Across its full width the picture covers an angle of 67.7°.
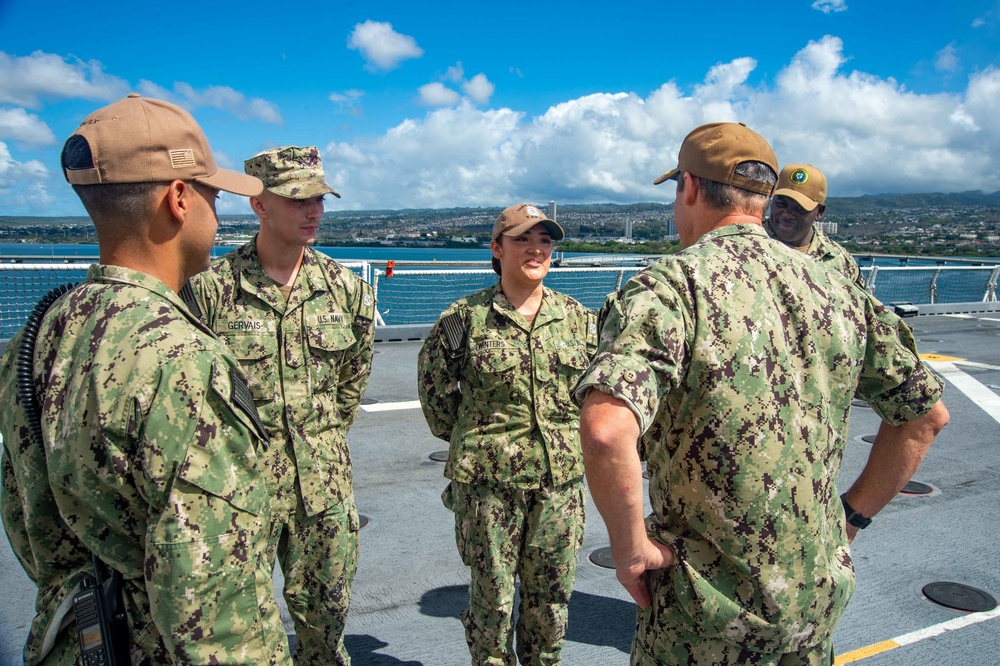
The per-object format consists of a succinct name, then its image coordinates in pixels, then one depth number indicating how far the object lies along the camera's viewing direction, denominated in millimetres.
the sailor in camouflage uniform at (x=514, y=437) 3174
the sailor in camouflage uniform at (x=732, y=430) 1859
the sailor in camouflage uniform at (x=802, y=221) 4273
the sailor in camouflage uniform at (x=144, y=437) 1446
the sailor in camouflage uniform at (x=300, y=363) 2982
